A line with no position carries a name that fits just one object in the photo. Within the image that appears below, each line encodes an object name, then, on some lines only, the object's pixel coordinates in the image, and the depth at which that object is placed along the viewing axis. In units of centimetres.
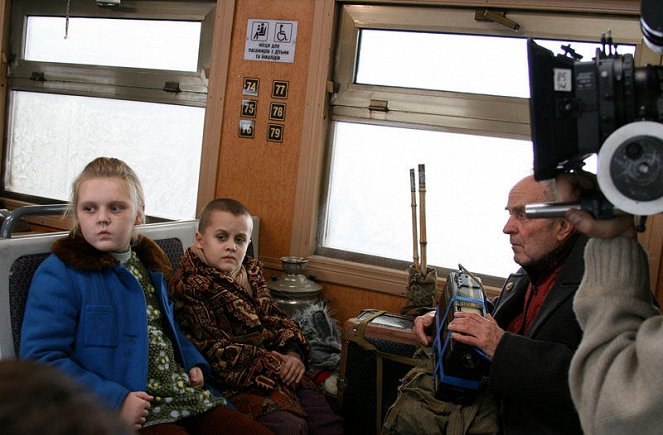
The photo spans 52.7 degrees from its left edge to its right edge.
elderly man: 160
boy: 221
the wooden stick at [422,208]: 285
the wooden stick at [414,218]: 290
